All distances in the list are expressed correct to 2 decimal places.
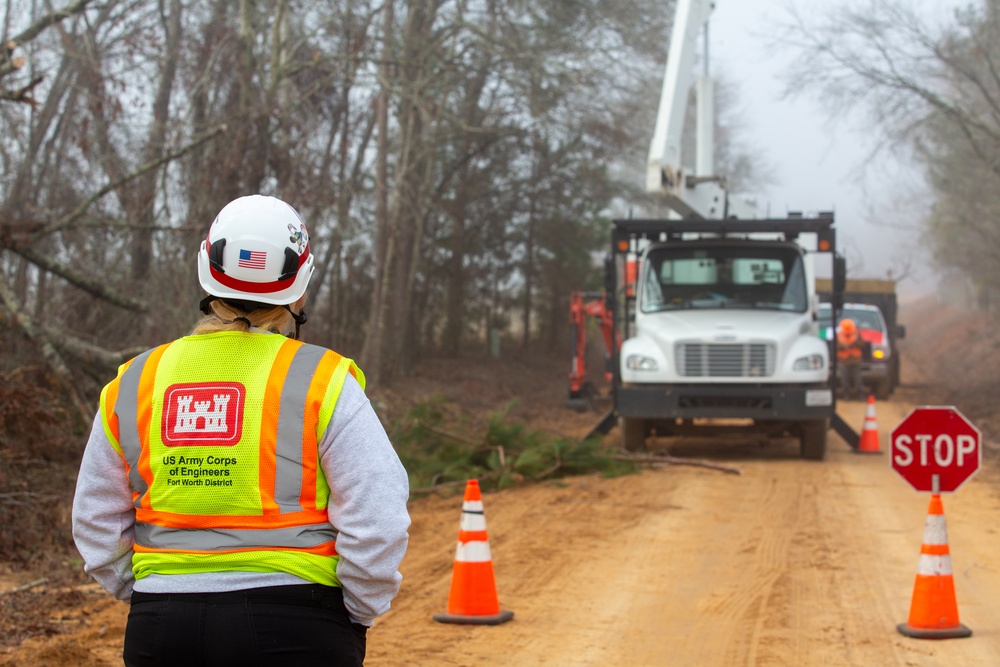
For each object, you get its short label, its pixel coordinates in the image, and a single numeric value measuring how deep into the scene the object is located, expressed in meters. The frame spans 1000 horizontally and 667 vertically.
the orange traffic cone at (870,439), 15.70
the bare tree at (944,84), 20.59
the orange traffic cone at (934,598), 6.52
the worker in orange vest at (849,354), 23.67
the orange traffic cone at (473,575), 6.86
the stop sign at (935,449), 6.79
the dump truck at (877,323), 25.41
